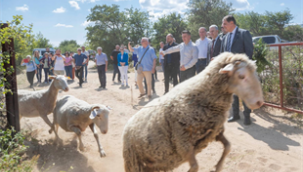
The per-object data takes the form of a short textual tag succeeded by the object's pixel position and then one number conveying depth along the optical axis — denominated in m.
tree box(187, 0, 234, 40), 26.20
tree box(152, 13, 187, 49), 25.57
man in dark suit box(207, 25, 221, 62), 5.79
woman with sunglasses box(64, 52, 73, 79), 13.32
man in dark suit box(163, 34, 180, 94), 7.76
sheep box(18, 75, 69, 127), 6.09
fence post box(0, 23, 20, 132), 4.81
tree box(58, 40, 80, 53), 65.69
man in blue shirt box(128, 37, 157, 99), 8.11
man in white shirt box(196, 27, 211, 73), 7.22
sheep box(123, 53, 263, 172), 2.30
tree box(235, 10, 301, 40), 32.31
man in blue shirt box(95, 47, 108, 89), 11.07
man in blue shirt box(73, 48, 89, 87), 11.89
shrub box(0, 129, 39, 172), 3.31
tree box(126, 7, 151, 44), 28.36
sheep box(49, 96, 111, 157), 4.77
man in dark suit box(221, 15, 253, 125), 4.89
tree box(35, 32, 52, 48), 42.61
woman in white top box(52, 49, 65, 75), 12.66
